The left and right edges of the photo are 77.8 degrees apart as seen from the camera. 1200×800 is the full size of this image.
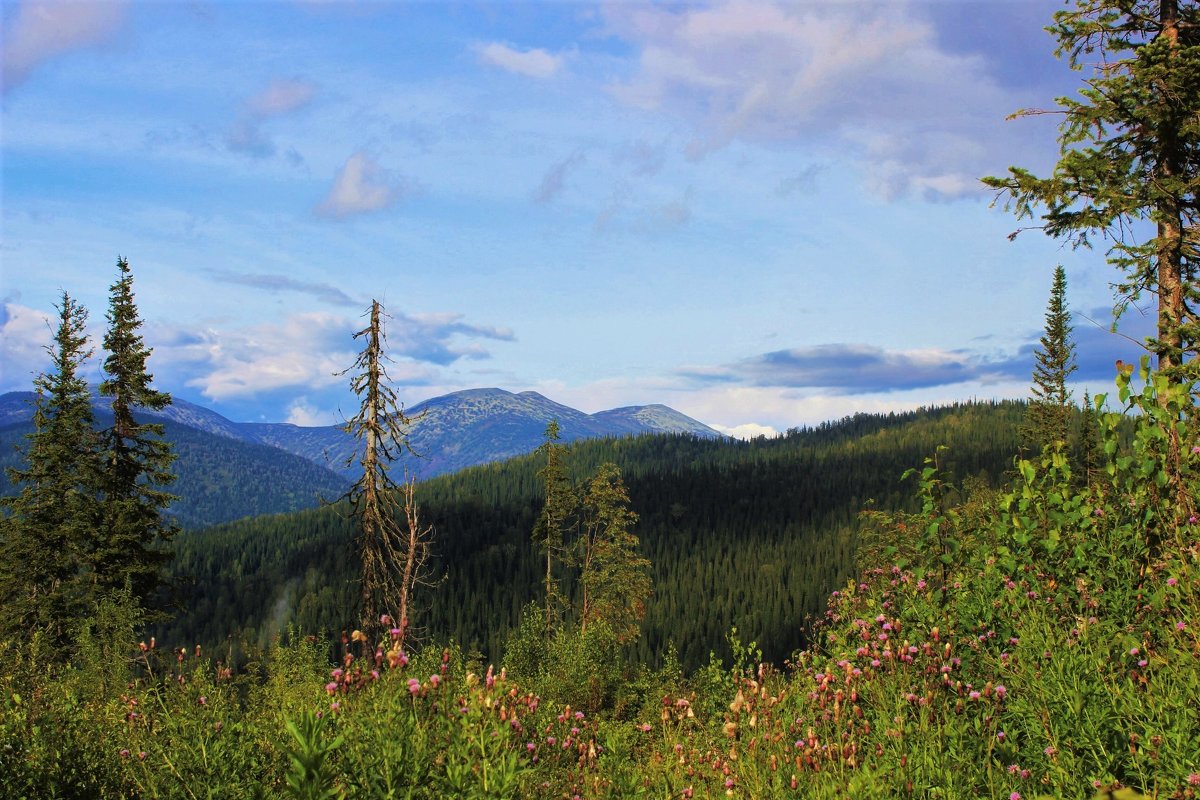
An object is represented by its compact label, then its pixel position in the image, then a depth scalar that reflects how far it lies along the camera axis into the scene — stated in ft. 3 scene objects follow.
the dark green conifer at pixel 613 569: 112.37
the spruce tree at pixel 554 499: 124.16
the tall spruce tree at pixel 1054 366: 174.40
